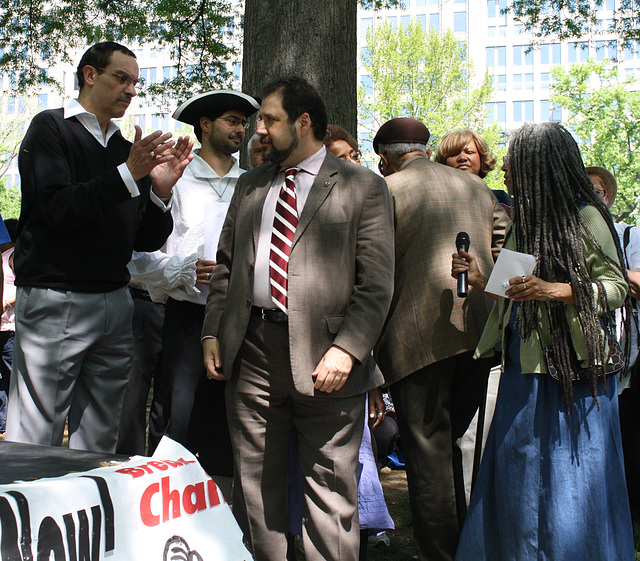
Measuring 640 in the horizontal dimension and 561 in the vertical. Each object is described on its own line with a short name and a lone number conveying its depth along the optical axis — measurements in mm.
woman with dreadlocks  2934
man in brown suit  2926
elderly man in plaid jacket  3463
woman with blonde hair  4812
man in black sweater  3211
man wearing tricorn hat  3672
